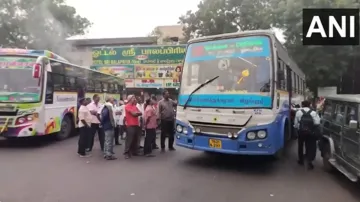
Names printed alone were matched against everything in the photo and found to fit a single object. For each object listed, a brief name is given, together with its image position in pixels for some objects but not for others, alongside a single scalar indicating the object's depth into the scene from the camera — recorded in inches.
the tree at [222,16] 1170.6
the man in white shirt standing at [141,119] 354.4
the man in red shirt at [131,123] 329.1
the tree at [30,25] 1201.4
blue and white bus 264.5
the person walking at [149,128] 347.6
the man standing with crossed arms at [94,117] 354.0
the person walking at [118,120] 418.8
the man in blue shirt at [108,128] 325.1
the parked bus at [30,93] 368.5
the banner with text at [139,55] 856.9
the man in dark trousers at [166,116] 371.7
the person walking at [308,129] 295.1
